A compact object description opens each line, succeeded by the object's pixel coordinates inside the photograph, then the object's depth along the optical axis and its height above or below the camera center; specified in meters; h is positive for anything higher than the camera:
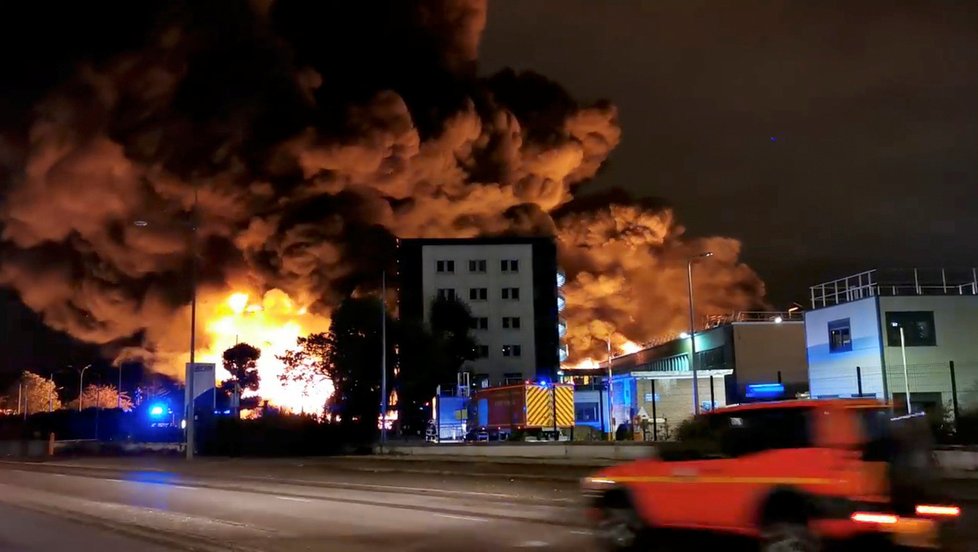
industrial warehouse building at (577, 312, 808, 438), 48.75 +2.52
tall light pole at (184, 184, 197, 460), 34.91 +1.26
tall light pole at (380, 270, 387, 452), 41.18 +1.22
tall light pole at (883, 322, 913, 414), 42.12 +2.82
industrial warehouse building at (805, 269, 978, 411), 42.25 +3.43
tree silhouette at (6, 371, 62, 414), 96.12 +3.52
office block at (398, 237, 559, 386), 80.50 +11.29
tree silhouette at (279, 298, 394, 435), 54.91 +3.79
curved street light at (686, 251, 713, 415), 39.54 +3.07
